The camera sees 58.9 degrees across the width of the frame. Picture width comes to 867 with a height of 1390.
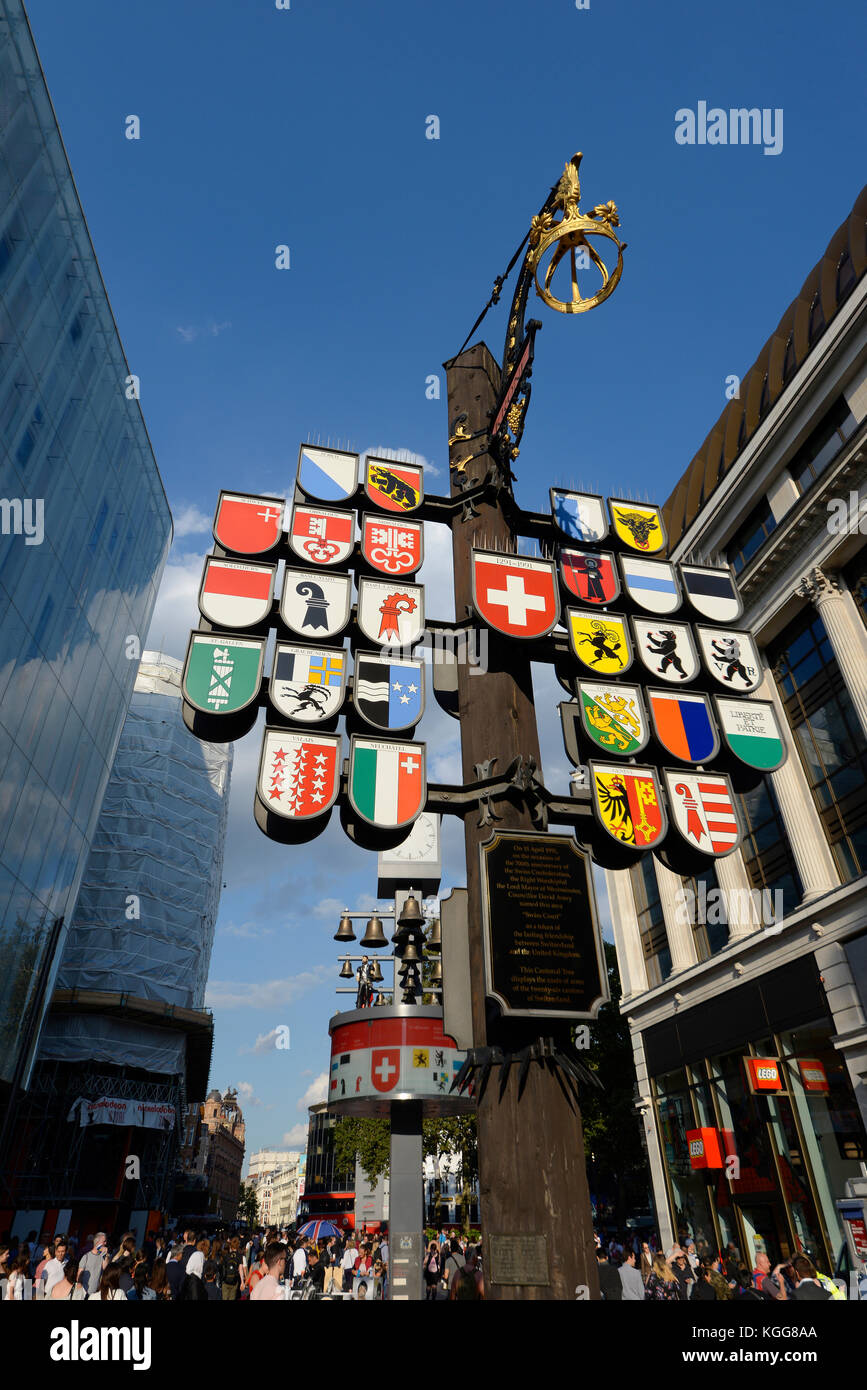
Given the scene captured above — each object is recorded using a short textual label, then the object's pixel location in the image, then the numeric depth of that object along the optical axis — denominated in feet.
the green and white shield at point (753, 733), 22.21
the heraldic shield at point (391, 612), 21.09
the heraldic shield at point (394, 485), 24.17
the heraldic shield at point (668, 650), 23.04
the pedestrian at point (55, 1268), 32.44
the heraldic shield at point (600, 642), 22.50
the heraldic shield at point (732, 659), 23.39
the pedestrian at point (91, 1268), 38.47
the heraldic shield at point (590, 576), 23.95
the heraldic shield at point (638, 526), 26.68
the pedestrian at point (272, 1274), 28.25
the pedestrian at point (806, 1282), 25.73
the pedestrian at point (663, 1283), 39.60
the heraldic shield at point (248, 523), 22.36
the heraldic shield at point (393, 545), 22.79
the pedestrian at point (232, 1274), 39.37
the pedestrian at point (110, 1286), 25.58
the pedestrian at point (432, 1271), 53.93
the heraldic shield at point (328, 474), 23.91
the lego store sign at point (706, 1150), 69.82
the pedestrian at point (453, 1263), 44.88
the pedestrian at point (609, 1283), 31.44
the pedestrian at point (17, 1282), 29.27
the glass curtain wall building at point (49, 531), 82.28
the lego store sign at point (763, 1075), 63.82
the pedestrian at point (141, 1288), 30.27
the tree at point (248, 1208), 523.29
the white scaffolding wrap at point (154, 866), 159.74
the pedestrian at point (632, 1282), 36.91
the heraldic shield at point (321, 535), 22.49
